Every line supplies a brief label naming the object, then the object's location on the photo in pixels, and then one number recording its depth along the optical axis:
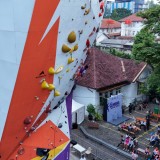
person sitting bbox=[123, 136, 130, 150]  17.94
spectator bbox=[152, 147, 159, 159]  16.30
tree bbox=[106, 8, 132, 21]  89.94
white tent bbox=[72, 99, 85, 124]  21.55
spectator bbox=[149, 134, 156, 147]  18.54
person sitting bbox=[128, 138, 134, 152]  17.75
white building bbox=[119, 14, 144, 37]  59.53
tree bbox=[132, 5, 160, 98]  15.99
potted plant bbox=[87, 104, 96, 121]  22.31
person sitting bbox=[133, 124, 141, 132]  20.08
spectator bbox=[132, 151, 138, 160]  16.48
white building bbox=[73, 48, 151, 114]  22.84
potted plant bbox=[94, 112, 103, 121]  22.45
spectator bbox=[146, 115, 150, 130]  20.93
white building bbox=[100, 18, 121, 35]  64.56
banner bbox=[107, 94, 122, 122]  22.47
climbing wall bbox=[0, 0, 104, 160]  6.32
